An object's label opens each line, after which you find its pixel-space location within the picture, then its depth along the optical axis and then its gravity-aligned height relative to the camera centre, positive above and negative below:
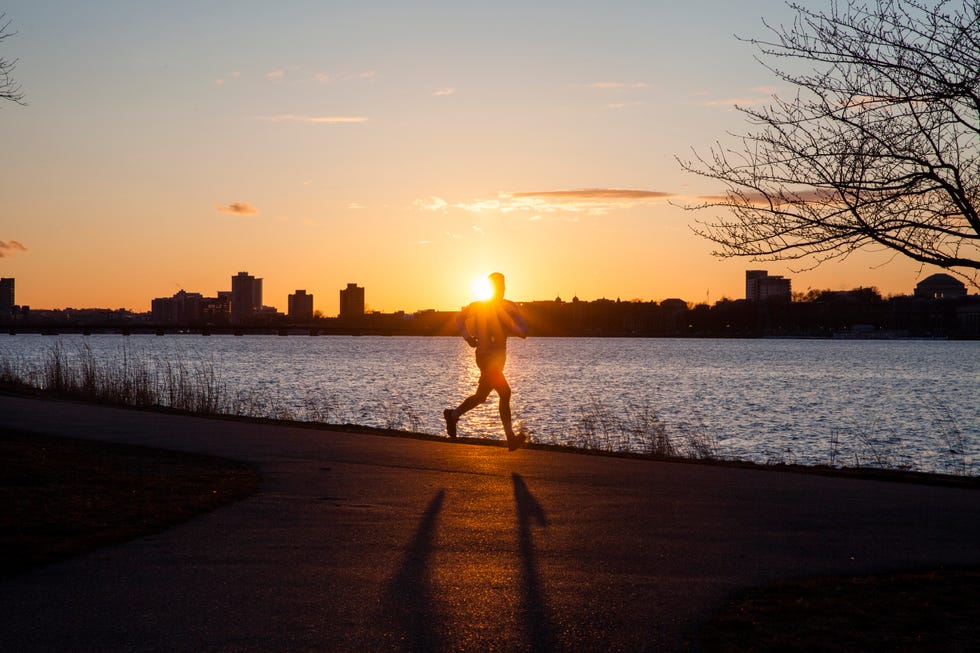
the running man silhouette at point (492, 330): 12.84 +0.01
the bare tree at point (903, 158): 7.33 +1.33
